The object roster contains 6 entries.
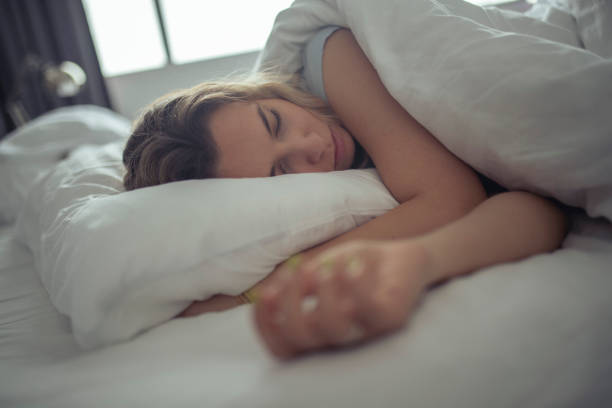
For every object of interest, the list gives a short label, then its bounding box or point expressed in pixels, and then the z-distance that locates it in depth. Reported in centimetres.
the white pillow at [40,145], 124
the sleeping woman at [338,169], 30
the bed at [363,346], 30
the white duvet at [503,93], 45
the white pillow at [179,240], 46
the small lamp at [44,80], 174
